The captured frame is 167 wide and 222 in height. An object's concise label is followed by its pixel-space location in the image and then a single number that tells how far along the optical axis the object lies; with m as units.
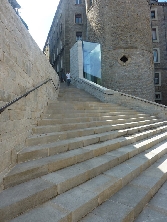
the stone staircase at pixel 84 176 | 2.04
